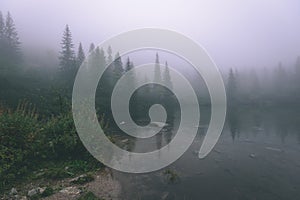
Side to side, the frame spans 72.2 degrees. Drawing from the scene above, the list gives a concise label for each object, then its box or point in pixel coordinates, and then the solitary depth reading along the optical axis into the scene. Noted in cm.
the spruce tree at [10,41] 4322
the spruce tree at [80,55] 4631
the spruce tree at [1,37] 4136
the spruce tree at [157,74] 3154
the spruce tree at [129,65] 3276
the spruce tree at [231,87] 6650
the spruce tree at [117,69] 4128
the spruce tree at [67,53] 4103
